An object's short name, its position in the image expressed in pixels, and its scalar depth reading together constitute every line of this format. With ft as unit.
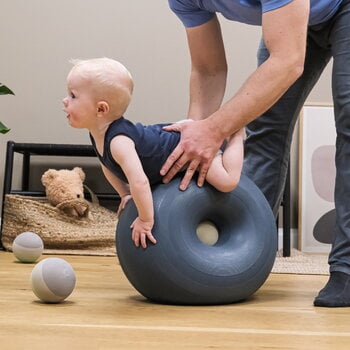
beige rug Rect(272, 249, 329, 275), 15.54
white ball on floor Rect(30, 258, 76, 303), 11.70
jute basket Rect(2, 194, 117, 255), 17.73
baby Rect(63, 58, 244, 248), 11.54
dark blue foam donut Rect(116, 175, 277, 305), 11.58
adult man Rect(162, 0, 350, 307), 11.65
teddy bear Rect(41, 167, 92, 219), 17.90
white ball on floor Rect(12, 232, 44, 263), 15.43
